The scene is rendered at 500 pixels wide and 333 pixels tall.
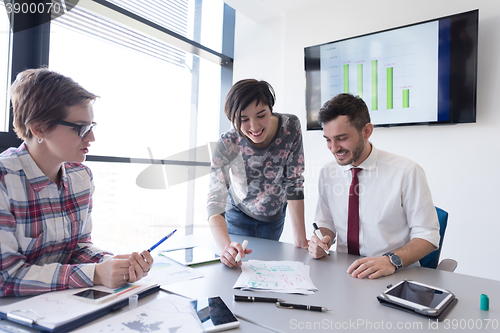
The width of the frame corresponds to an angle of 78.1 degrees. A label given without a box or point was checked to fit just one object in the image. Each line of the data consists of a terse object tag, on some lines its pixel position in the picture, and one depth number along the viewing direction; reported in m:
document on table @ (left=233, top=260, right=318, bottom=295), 0.99
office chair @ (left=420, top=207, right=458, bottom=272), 1.39
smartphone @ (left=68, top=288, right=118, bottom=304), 0.81
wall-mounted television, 2.09
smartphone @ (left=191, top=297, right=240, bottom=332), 0.74
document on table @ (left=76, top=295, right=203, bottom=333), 0.72
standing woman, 1.50
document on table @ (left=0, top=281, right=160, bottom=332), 0.70
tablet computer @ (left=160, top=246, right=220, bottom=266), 1.25
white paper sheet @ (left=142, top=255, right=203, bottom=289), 1.04
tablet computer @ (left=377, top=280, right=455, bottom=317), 0.83
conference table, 0.77
